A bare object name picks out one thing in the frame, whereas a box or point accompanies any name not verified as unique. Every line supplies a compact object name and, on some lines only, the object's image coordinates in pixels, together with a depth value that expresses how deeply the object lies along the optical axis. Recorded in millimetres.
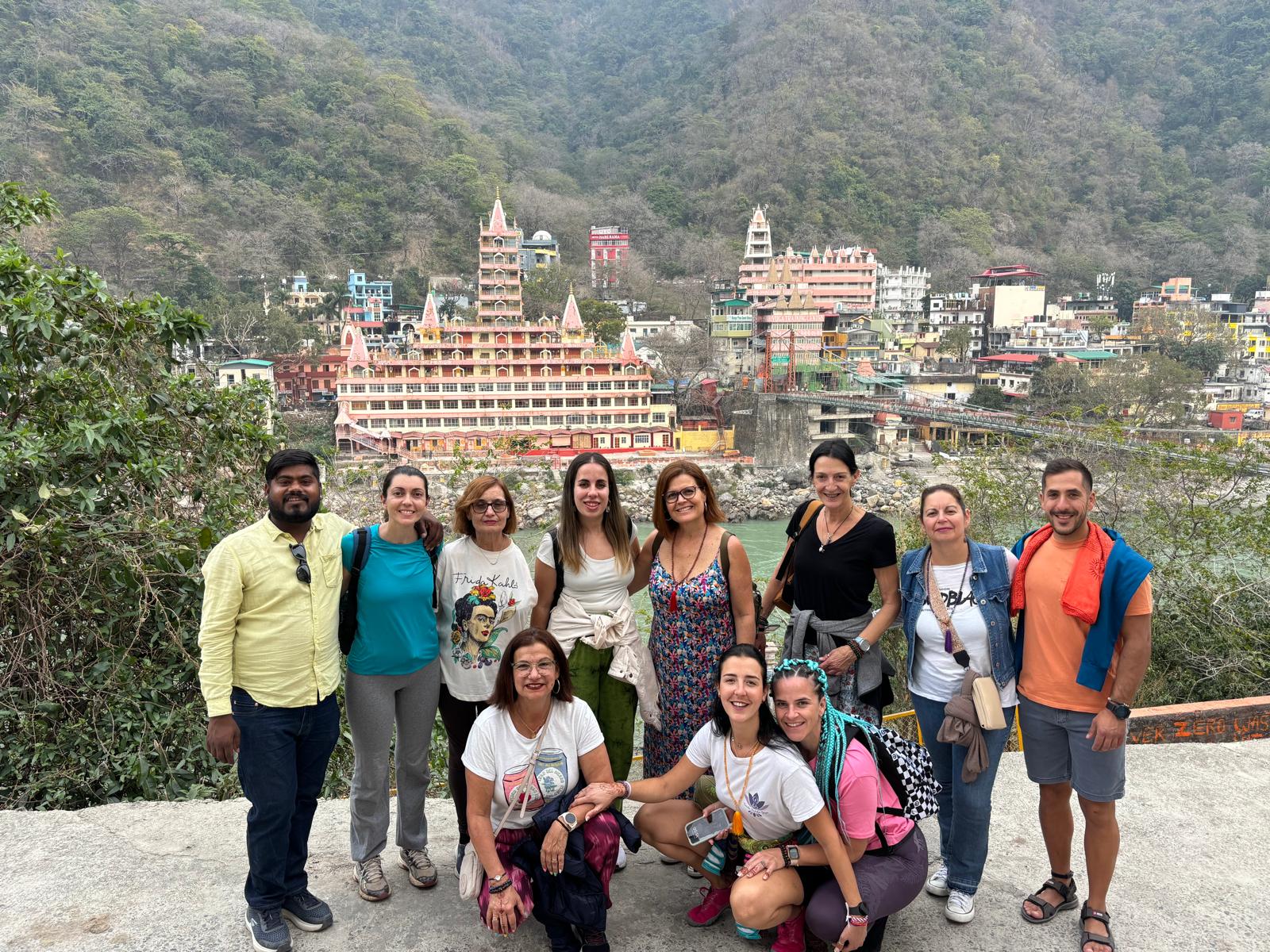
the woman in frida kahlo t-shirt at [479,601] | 1979
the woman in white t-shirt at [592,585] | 2039
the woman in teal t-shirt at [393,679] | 1890
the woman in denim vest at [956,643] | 1873
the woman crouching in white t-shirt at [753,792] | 1649
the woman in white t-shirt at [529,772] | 1718
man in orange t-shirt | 1728
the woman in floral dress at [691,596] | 2018
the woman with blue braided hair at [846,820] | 1656
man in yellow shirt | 1703
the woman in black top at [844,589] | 1971
